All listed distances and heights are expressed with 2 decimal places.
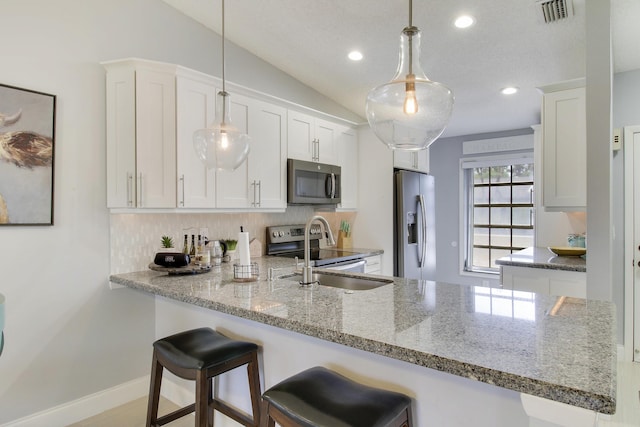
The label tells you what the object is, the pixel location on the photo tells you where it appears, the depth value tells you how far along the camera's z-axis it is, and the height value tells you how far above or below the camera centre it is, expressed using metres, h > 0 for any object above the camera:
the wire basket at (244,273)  2.17 -0.35
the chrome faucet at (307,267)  2.06 -0.30
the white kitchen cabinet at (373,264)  3.87 -0.55
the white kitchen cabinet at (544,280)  2.64 -0.51
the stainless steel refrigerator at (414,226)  4.06 -0.14
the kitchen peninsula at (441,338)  0.96 -0.40
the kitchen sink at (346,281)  2.21 -0.42
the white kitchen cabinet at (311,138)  3.55 +0.77
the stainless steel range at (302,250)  3.45 -0.40
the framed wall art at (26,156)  2.15 +0.35
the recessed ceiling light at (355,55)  3.22 +1.40
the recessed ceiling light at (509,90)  3.62 +1.23
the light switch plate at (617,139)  3.45 +0.70
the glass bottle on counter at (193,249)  2.76 -0.28
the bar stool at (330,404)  1.17 -0.64
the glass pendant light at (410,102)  1.38 +0.43
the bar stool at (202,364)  1.67 -0.72
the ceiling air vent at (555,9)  2.31 +1.31
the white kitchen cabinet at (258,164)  2.98 +0.44
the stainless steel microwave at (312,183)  3.49 +0.31
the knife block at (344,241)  4.32 -0.33
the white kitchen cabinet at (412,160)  4.19 +0.64
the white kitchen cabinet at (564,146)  2.85 +0.53
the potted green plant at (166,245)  2.70 -0.24
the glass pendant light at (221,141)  2.06 +0.41
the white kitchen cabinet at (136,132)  2.48 +0.56
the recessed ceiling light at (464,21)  2.56 +1.36
